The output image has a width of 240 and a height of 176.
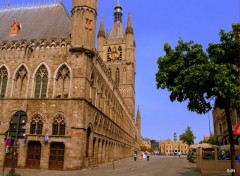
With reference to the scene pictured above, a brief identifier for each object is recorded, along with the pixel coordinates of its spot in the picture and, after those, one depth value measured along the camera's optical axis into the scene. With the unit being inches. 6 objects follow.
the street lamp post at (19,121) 948.0
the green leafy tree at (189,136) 3049.5
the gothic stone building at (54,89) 909.2
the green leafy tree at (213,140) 2387.6
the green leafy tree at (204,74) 596.7
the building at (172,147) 6870.1
